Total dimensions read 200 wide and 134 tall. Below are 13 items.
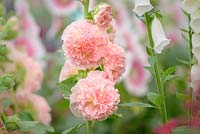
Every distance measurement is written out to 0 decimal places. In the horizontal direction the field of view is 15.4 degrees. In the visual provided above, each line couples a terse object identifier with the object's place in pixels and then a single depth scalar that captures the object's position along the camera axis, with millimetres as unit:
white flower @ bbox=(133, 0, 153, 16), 1419
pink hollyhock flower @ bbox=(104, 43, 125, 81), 1408
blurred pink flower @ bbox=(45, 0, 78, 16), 2608
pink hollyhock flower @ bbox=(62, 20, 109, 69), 1397
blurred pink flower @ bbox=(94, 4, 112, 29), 1394
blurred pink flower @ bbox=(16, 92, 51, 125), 1897
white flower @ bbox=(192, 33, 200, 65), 1427
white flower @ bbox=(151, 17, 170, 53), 1452
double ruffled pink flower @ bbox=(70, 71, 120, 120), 1374
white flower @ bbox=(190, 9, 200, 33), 1419
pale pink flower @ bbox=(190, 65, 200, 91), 1403
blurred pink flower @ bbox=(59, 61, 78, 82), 1473
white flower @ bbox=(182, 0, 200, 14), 1415
